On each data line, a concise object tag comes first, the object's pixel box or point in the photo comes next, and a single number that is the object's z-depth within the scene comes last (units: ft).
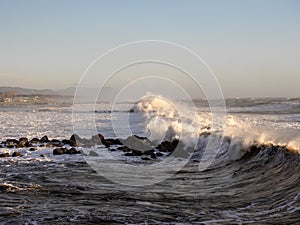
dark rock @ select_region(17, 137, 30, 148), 73.39
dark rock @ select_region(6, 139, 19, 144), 79.04
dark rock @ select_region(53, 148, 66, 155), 65.62
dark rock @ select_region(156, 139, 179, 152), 74.04
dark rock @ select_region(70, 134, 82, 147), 76.64
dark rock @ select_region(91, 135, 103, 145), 81.11
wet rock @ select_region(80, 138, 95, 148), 76.76
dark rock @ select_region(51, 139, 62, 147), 76.34
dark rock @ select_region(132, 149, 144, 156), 67.48
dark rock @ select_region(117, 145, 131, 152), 71.26
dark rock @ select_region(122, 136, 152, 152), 75.53
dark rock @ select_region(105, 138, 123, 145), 82.22
